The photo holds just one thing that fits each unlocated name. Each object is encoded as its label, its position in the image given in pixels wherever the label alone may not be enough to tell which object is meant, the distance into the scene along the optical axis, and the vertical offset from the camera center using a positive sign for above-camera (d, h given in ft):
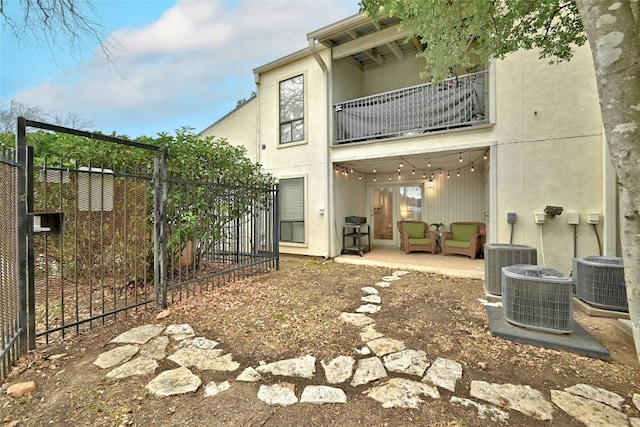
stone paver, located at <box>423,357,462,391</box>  6.64 -4.17
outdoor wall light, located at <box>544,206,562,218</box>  15.31 +0.12
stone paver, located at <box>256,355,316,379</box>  7.08 -4.14
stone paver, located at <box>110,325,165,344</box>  8.80 -4.04
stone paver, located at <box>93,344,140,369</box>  7.51 -4.06
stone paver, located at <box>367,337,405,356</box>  8.24 -4.18
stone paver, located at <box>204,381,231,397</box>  6.25 -4.10
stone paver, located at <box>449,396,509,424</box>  5.45 -4.15
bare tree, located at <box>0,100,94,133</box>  32.24 +14.63
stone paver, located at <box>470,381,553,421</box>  5.65 -4.17
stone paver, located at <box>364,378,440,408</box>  5.93 -4.15
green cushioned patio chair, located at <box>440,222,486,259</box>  22.84 -2.26
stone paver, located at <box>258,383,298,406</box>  5.98 -4.14
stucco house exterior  15.35 +5.05
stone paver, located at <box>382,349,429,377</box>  7.22 -4.17
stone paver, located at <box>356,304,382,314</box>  11.60 -4.16
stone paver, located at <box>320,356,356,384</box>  6.88 -4.17
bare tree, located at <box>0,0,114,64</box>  7.63 +5.82
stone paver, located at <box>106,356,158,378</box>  6.98 -4.06
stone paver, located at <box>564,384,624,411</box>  5.96 -4.20
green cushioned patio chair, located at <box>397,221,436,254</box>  25.22 -2.21
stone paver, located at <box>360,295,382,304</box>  12.76 -4.14
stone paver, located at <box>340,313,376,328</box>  10.37 -4.16
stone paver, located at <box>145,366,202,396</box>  6.29 -4.07
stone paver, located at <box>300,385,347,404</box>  6.05 -4.15
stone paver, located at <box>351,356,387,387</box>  6.82 -4.17
